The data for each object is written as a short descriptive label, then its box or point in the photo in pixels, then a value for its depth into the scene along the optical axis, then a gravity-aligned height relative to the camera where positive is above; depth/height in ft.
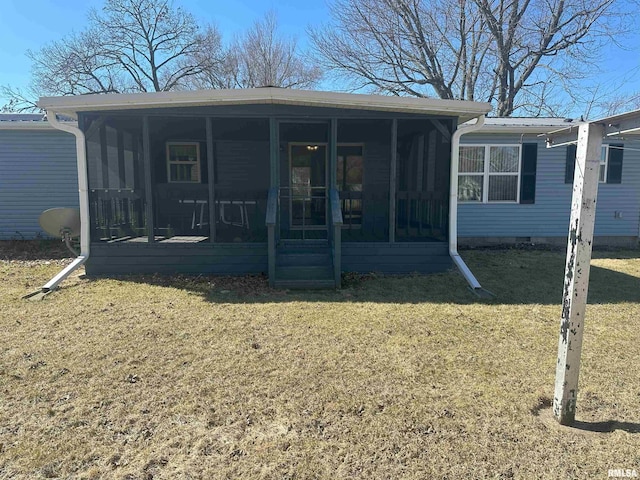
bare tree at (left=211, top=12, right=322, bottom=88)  76.79 +24.68
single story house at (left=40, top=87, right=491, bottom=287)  18.97 +1.02
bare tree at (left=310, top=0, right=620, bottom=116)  53.98 +21.51
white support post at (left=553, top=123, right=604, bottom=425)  7.46 -1.34
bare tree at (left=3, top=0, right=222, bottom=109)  65.41 +23.43
